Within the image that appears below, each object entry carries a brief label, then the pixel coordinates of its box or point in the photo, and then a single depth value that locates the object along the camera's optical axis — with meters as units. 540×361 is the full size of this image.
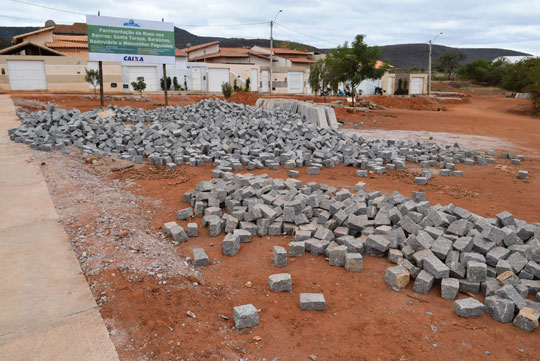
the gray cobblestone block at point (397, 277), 3.98
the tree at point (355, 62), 24.67
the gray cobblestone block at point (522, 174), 8.77
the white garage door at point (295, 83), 44.75
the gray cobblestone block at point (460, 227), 4.71
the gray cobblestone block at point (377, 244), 4.55
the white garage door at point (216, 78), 39.72
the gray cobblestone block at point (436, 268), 3.95
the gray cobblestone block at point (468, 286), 3.91
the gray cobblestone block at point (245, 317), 3.29
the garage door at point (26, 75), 29.33
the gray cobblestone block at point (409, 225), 4.82
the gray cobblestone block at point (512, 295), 3.53
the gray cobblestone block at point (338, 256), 4.41
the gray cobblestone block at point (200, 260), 4.40
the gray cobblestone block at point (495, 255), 4.14
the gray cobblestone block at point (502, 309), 3.46
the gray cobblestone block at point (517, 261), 4.06
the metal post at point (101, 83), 18.36
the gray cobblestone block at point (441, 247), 4.25
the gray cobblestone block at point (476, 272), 3.90
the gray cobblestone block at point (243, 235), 4.98
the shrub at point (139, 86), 26.31
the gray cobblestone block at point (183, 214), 5.73
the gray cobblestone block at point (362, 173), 8.68
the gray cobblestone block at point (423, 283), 3.90
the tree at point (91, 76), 24.54
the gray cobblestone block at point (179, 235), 5.01
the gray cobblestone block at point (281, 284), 3.90
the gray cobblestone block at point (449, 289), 3.81
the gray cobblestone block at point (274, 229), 5.22
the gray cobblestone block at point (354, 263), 4.30
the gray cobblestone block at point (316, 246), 4.66
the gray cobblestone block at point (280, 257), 4.40
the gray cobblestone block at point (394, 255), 4.45
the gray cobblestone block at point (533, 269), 4.00
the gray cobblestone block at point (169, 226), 5.15
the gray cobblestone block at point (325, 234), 4.84
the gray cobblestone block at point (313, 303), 3.60
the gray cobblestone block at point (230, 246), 4.68
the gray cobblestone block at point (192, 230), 5.16
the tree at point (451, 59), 70.25
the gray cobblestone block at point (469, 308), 3.51
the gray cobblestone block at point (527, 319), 3.32
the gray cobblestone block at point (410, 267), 4.11
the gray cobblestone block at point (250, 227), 5.19
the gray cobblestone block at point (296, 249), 4.66
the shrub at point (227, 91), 25.45
